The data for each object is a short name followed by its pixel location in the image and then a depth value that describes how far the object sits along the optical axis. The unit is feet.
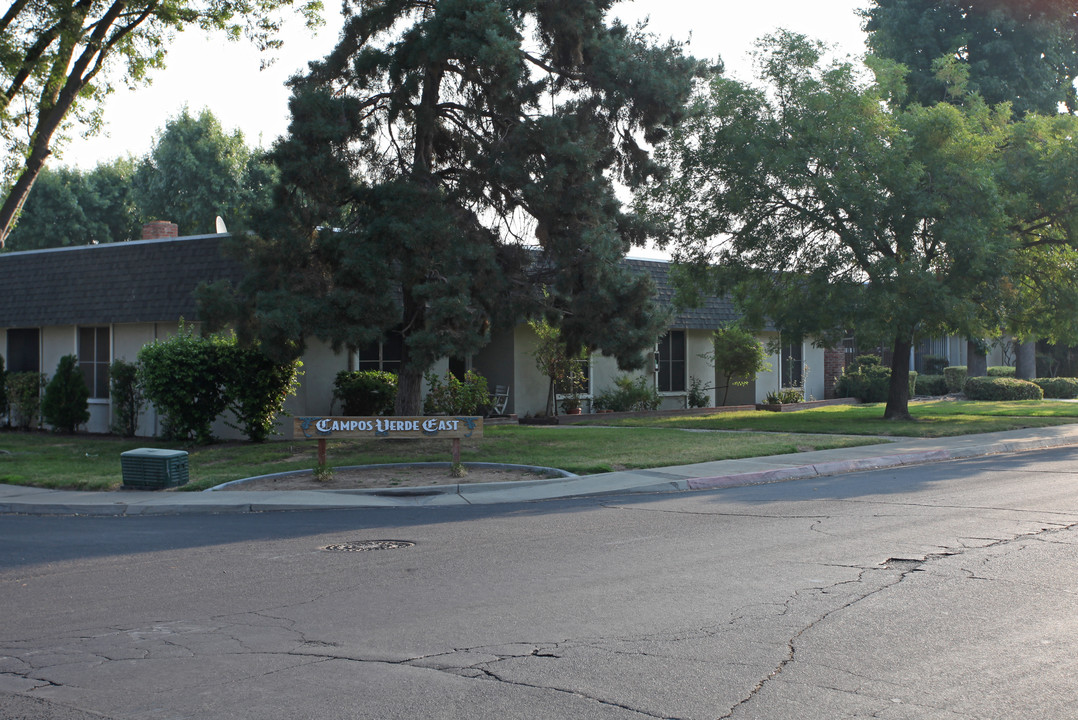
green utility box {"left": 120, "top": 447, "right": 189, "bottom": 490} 45.96
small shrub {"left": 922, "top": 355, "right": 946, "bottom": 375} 144.77
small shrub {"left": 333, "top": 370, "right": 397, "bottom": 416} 70.44
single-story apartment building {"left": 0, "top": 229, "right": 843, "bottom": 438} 71.41
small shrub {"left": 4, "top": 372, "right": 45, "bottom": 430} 79.25
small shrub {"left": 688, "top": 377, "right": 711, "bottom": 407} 97.25
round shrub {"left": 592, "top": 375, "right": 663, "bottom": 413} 88.69
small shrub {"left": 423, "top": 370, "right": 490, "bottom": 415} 71.92
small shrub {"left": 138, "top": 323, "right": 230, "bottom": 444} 61.36
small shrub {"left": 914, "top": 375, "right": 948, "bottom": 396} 126.93
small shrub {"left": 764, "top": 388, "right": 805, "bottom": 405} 101.24
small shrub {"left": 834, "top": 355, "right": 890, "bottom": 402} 108.78
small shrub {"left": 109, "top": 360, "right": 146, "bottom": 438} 70.38
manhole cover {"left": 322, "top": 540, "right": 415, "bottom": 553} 31.12
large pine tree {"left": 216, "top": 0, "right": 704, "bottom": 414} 53.21
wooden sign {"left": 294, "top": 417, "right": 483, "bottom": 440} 46.88
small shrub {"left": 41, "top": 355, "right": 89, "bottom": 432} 75.15
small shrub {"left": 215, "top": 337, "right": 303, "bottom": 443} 62.64
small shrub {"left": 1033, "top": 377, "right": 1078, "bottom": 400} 123.85
